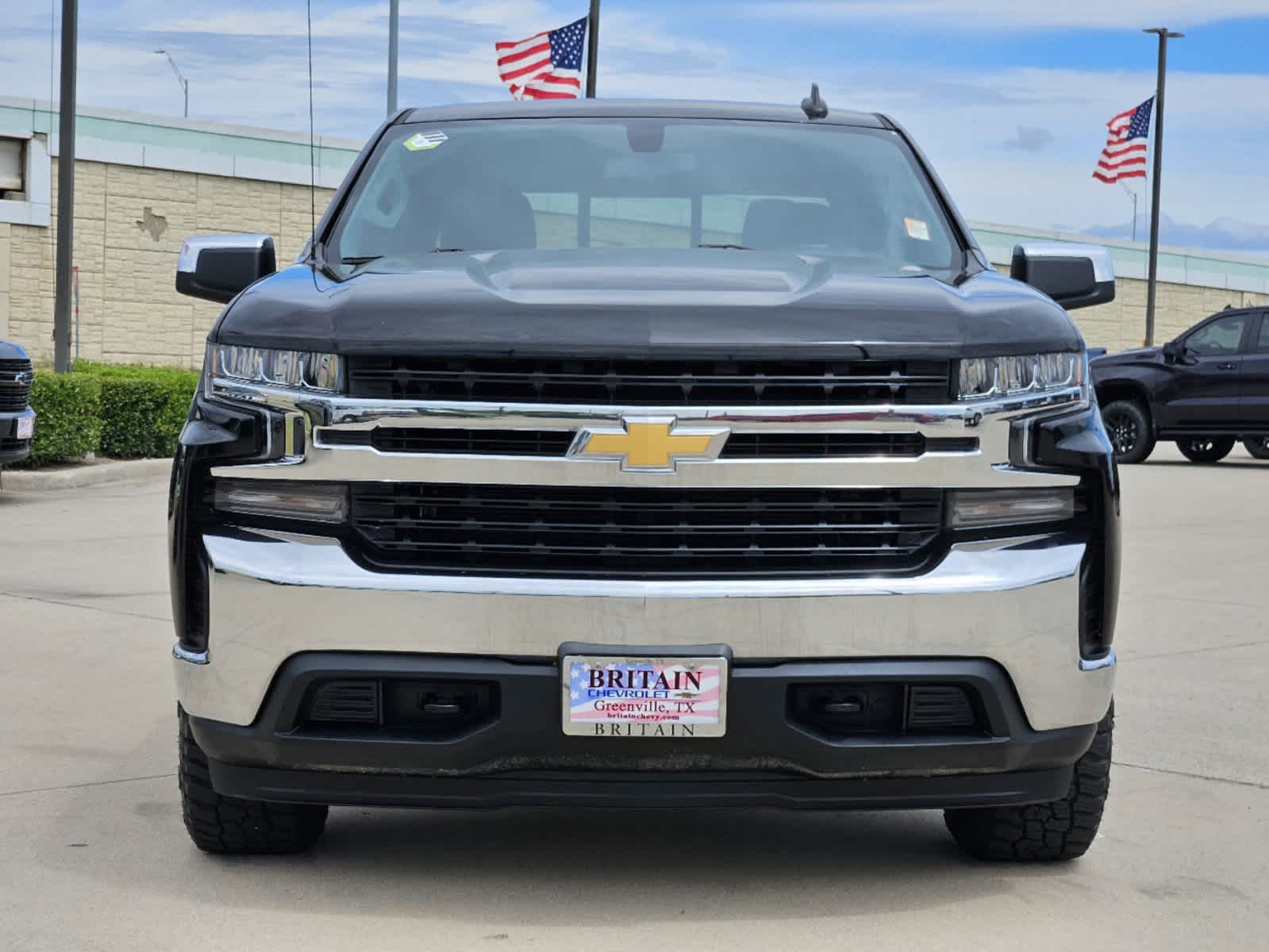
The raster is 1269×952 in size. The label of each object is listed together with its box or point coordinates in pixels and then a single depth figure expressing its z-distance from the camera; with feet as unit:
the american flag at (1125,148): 115.11
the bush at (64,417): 52.54
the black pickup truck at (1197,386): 69.51
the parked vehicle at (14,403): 45.57
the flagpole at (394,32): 98.12
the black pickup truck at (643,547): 12.43
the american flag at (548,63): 80.23
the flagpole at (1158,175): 130.72
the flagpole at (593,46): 79.61
